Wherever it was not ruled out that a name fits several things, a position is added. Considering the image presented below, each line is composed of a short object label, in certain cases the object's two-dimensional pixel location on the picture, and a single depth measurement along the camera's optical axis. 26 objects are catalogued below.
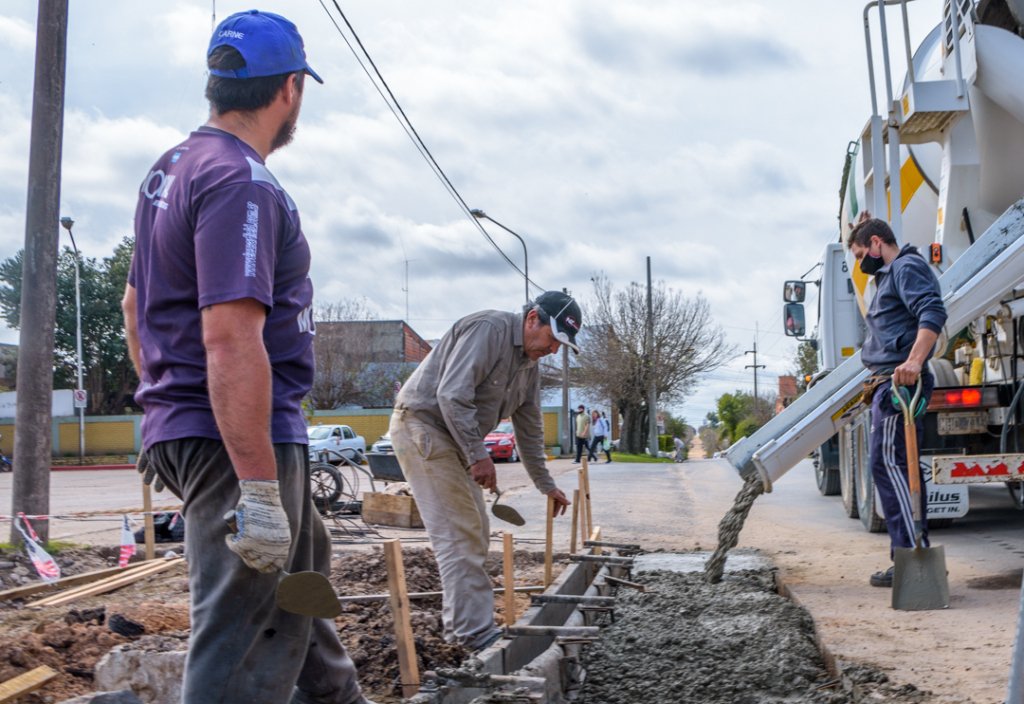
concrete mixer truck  6.04
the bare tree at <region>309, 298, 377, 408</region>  53.34
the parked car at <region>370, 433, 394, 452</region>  31.30
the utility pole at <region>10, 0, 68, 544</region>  8.68
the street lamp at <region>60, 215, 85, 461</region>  36.03
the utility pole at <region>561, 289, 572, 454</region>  41.65
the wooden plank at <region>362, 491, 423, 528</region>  11.73
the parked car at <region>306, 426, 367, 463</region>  32.25
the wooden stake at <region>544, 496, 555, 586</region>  6.20
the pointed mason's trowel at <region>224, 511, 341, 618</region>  2.48
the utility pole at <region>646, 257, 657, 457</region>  47.66
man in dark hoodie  5.68
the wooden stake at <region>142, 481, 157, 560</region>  8.39
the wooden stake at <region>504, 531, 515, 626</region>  4.97
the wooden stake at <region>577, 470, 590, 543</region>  7.74
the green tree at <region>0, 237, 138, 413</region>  47.50
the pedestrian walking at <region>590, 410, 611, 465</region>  33.56
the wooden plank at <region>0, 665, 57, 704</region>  4.16
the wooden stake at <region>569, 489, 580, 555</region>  7.21
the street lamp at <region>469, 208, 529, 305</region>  28.88
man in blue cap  2.36
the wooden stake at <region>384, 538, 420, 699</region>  4.04
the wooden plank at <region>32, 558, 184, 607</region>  6.71
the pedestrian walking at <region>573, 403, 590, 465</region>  28.95
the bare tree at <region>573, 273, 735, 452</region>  49.50
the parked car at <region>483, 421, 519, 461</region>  35.34
